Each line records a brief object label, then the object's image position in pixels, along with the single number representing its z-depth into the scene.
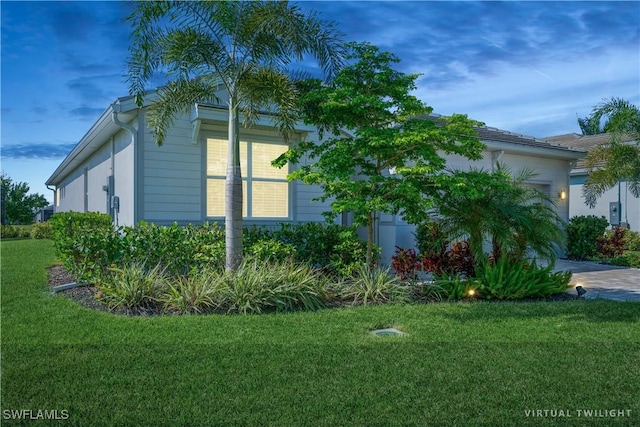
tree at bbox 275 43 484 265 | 7.24
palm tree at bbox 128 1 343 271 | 7.49
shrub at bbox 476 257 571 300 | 7.61
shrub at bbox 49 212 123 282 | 7.39
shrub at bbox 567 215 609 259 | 13.83
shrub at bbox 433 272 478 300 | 7.66
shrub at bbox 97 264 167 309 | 6.53
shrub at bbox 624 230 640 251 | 16.31
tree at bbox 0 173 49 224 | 29.59
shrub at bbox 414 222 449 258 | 8.41
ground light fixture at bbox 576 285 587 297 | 7.97
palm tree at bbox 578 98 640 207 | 12.22
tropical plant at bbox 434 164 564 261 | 7.71
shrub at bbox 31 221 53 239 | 22.20
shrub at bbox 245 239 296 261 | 8.20
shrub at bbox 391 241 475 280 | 8.31
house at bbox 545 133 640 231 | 17.94
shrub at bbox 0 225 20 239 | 22.69
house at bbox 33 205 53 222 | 37.62
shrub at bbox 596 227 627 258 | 13.73
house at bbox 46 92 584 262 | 9.59
